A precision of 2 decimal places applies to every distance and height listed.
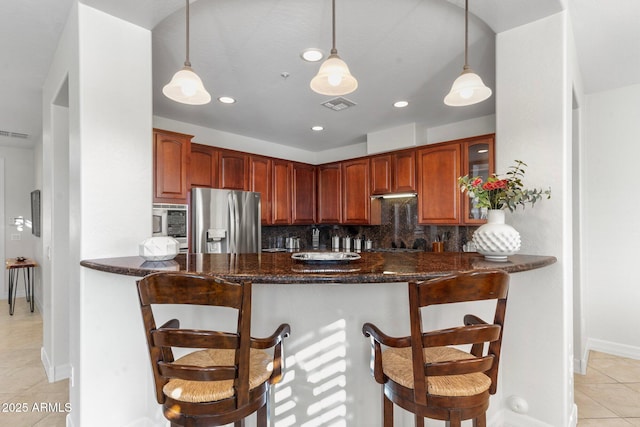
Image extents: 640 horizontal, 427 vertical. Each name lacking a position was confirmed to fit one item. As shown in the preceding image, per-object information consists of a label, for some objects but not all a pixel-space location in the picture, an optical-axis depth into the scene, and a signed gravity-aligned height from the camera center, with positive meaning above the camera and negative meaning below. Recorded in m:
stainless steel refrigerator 3.60 -0.06
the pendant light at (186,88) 1.69 +0.68
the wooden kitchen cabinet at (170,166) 3.25 +0.52
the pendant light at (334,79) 1.60 +0.69
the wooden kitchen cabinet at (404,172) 4.27 +0.56
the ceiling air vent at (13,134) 4.74 +1.23
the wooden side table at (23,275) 4.81 -0.95
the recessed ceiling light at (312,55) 2.45 +1.22
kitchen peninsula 1.60 -0.60
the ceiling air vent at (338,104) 3.45 +1.20
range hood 4.41 +0.27
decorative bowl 1.61 -0.16
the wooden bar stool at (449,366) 1.06 -0.52
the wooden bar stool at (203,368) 1.02 -0.50
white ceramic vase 1.64 -0.14
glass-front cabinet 3.66 +0.59
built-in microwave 3.19 -0.06
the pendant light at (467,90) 1.74 +0.67
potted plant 1.64 +0.06
